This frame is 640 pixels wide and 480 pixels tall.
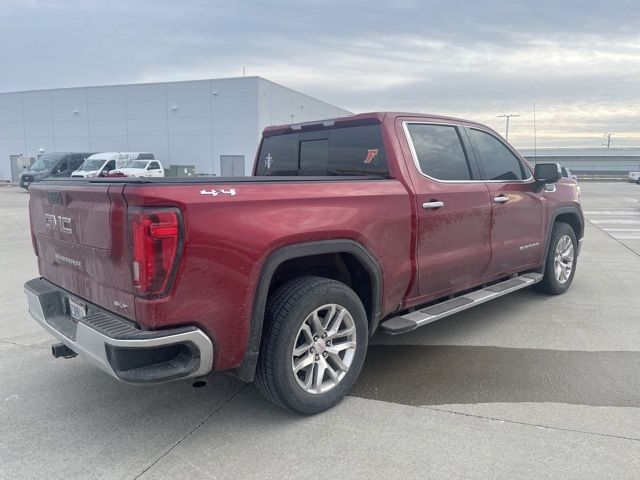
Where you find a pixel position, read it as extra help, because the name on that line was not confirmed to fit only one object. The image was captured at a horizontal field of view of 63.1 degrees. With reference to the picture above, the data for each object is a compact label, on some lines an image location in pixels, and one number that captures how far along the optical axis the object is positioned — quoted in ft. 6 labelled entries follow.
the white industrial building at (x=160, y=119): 119.75
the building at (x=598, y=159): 256.52
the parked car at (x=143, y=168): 91.69
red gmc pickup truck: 8.89
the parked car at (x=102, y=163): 91.71
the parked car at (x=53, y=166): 94.84
